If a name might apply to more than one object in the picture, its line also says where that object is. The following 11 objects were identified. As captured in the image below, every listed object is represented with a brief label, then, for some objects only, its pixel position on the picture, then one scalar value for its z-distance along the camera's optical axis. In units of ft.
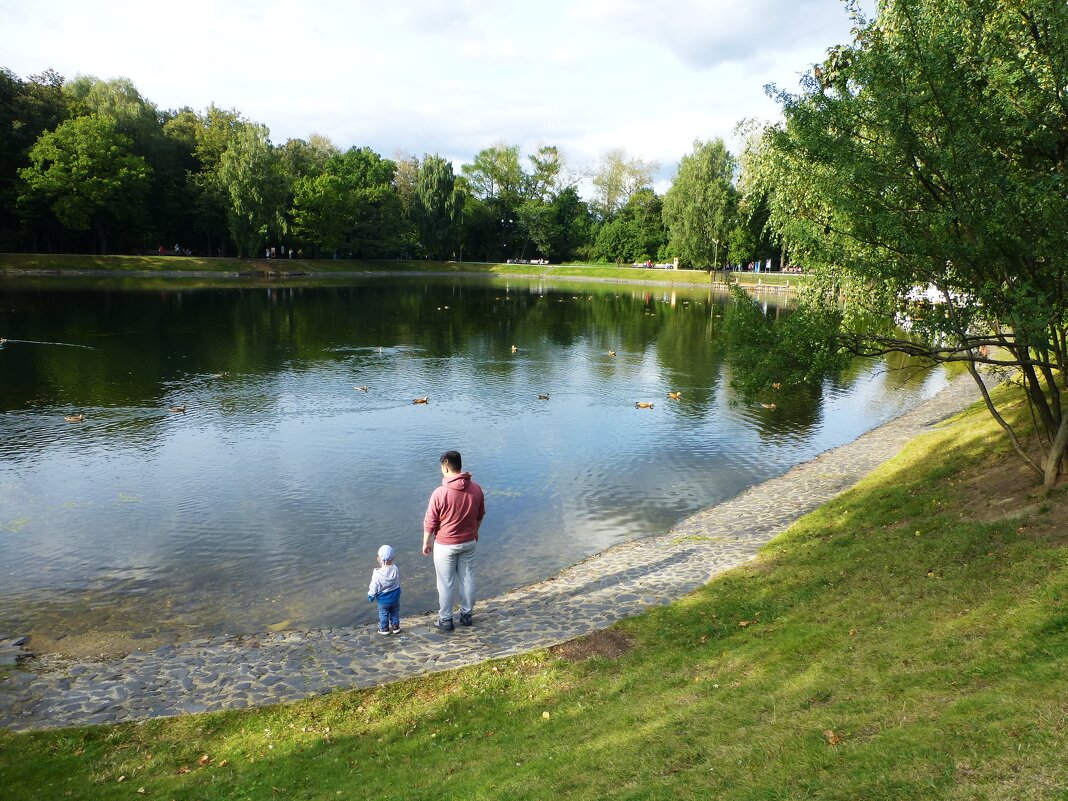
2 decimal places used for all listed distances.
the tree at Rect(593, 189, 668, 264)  457.27
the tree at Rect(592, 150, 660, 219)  510.99
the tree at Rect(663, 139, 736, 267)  326.24
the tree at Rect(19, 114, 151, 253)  276.00
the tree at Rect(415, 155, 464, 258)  408.67
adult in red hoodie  38.93
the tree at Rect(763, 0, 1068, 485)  38.50
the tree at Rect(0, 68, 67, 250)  282.15
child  40.60
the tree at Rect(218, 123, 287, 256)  315.58
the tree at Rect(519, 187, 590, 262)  471.21
